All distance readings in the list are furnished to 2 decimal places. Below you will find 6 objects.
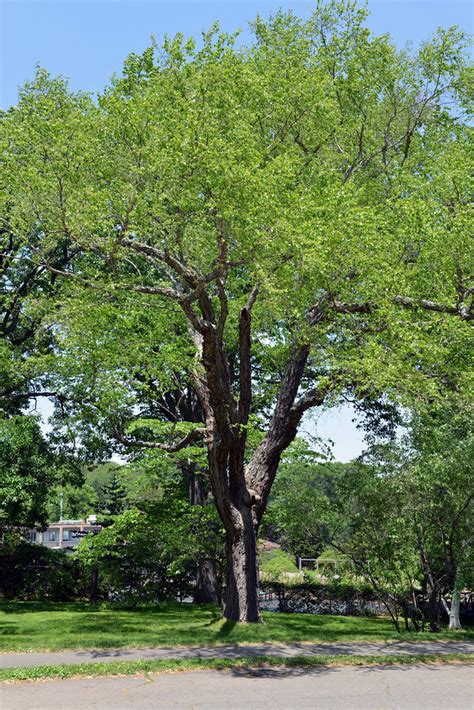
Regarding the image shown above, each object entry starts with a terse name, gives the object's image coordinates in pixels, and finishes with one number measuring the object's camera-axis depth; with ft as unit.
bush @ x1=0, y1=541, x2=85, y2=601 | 90.94
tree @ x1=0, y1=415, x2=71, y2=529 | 78.33
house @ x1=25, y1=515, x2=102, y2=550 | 271.63
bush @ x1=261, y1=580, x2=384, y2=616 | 87.56
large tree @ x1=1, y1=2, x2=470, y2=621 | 45.03
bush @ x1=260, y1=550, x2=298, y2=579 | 99.55
